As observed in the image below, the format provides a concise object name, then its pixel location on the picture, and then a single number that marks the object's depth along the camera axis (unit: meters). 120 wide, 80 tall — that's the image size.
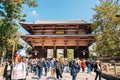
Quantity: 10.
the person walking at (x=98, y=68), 5.28
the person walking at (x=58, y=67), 5.51
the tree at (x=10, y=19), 11.56
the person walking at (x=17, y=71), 3.12
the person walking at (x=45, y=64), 7.02
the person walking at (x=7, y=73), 3.68
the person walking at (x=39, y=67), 6.35
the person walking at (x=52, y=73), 6.44
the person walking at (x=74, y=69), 5.14
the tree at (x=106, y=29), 11.04
